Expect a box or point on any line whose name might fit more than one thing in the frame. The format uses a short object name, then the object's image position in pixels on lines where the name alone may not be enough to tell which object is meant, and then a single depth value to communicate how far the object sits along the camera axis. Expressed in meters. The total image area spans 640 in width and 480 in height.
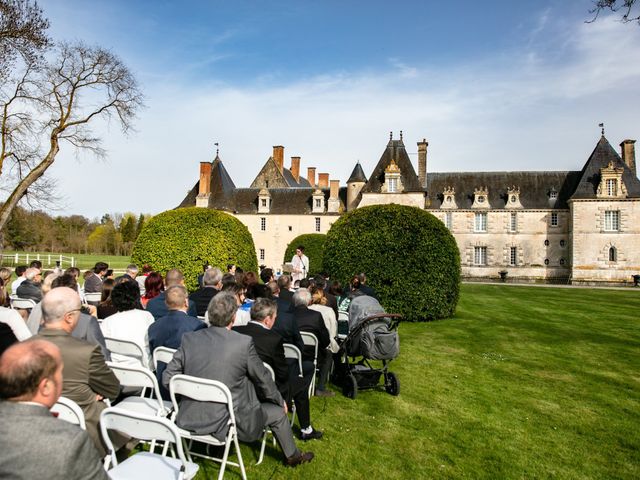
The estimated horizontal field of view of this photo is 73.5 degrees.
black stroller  5.80
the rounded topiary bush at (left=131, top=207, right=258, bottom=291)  14.57
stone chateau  34.94
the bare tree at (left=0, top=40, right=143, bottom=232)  18.28
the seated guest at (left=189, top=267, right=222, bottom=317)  6.38
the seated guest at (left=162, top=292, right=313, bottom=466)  3.26
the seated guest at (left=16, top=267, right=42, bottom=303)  7.54
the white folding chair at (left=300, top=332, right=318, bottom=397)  5.28
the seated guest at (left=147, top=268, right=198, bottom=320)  5.34
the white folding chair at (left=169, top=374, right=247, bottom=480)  3.09
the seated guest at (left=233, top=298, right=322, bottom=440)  3.95
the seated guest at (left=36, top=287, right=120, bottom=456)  2.89
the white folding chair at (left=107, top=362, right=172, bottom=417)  3.42
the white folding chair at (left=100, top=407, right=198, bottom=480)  2.50
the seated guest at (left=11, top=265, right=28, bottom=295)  8.15
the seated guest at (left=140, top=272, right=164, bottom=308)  6.10
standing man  14.23
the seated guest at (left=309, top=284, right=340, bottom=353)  5.96
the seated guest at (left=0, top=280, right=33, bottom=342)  3.55
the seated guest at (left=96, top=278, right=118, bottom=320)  5.73
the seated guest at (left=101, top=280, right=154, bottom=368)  4.42
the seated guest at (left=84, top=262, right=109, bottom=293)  8.73
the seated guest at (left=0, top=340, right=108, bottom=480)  1.69
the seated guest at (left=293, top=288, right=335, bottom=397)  5.44
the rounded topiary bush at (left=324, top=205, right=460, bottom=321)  12.57
